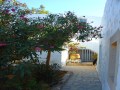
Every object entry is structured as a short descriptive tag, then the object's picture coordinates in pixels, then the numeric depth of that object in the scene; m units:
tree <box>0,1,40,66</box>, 3.00
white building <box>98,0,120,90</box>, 2.62
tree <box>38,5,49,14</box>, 13.99
